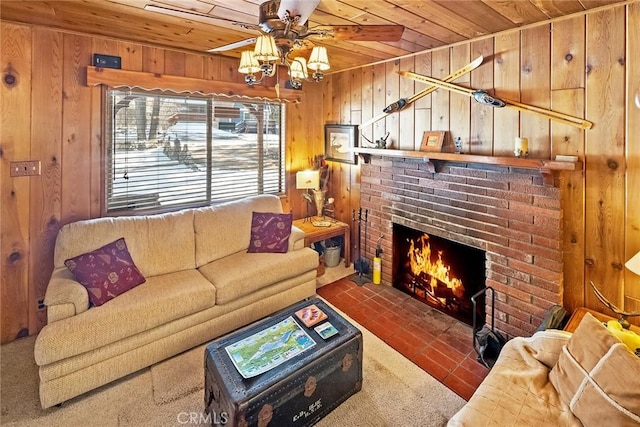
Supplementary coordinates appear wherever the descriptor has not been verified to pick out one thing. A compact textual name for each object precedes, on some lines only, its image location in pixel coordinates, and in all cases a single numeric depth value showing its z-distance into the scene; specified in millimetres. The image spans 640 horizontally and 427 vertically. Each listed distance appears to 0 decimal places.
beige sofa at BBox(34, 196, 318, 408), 2090
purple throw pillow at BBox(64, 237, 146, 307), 2326
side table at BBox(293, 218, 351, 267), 3855
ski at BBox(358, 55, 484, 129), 2795
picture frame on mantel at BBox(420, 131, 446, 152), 3088
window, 3125
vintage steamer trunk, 1690
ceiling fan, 1528
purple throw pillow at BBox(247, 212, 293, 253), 3322
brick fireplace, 2424
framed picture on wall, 4082
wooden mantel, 2229
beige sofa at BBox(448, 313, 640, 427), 1366
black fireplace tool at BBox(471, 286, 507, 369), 2551
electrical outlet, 2598
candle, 2482
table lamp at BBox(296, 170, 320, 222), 4121
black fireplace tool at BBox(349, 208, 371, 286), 3902
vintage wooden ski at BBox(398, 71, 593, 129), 2289
